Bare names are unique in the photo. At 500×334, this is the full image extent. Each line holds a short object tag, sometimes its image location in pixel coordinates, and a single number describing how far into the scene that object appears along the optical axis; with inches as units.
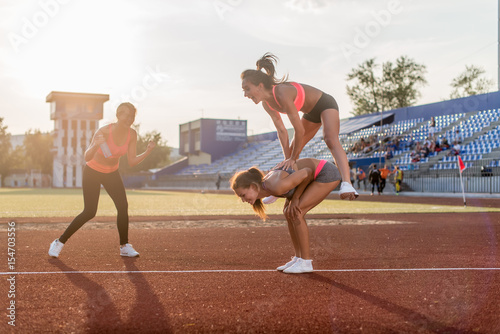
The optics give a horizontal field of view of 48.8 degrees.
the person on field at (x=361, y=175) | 1359.5
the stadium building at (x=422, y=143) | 1155.9
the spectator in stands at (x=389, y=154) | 1428.2
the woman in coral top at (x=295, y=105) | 226.7
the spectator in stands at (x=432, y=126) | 1428.6
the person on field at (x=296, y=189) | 213.2
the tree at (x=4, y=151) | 3014.0
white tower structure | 3351.4
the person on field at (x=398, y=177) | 1231.5
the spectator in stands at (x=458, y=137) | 1301.7
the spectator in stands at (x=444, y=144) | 1301.7
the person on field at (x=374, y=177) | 1220.6
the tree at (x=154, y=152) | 3272.6
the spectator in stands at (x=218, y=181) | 1983.4
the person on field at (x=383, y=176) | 1227.2
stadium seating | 1218.0
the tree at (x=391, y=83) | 2347.4
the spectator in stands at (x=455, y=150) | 1247.5
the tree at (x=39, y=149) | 3430.1
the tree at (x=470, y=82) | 2331.4
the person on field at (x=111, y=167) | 267.6
